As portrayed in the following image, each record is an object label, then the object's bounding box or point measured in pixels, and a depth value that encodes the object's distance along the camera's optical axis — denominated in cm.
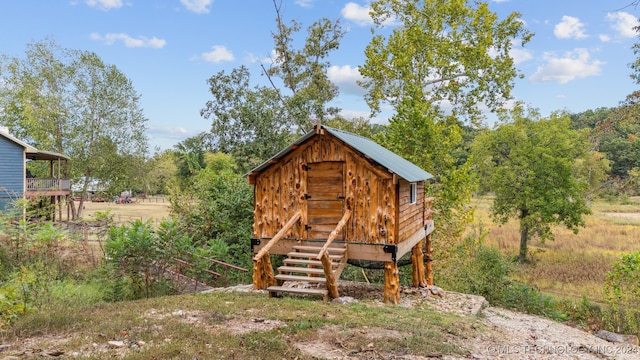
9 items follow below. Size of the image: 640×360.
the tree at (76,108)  3164
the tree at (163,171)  5378
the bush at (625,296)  1338
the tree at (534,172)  2478
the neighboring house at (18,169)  2477
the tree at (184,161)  4191
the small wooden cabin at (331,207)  1033
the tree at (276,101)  2873
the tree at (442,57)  2294
